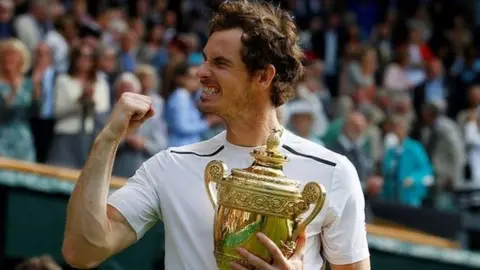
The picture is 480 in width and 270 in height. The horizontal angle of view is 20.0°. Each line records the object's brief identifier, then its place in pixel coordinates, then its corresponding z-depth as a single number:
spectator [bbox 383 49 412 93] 17.34
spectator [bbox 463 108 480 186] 14.80
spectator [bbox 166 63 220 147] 11.52
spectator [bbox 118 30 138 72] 13.40
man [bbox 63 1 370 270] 4.25
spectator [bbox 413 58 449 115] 17.53
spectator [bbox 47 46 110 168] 10.48
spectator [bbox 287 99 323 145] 11.93
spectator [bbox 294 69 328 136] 13.12
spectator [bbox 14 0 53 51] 12.86
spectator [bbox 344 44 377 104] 16.25
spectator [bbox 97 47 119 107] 11.45
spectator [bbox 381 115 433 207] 13.02
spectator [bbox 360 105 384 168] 13.22
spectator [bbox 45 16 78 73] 12.55
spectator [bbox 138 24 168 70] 14.66
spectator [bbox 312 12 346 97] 19.09
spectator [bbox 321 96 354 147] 12.45
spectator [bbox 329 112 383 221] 12.02
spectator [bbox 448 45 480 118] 18.15
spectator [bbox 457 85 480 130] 15.90
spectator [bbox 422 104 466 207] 14.50
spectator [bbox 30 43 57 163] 10.58
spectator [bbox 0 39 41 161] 10.05
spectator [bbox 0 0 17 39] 12.46
